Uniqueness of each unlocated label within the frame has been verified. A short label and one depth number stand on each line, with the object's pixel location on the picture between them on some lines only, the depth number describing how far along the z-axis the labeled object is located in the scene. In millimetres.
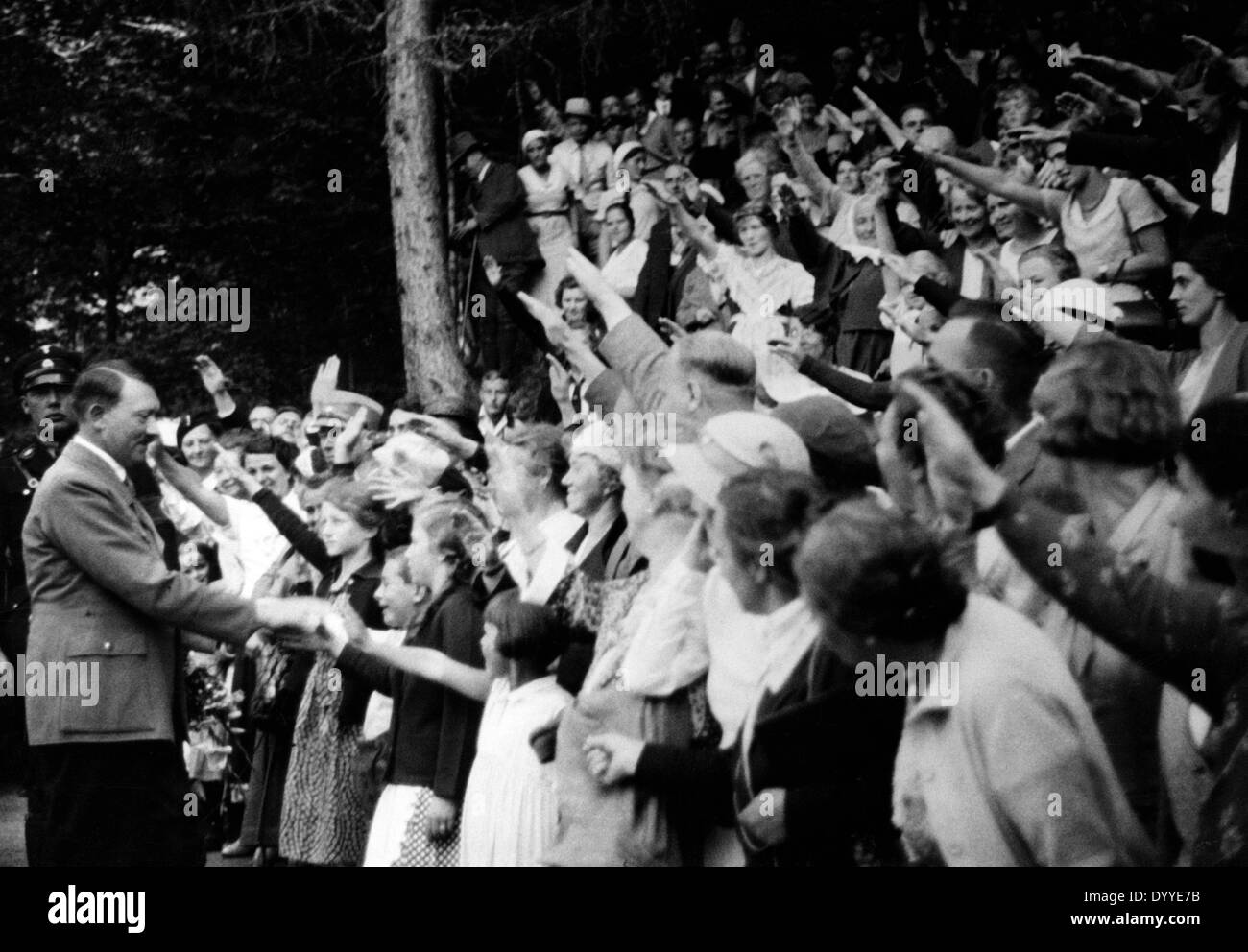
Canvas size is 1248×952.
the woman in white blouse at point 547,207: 10438
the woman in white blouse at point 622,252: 9375
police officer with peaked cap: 7023
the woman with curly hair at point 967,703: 3480
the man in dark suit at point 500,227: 10438
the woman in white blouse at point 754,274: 7832
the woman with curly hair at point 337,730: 5969
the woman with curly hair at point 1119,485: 3799
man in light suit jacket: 5406
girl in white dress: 4965
